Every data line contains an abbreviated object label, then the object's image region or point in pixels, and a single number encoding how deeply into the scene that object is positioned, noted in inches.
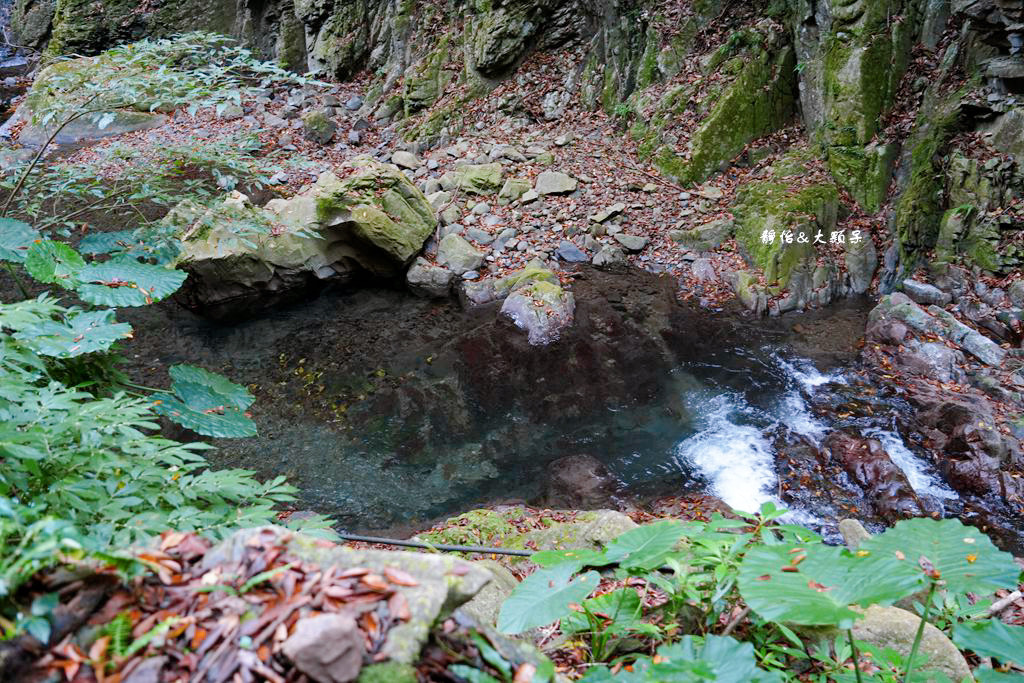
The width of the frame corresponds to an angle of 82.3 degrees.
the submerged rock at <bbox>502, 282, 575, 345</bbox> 291.1
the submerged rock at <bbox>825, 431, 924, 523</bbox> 180.9
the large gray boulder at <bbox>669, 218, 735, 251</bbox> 341.4
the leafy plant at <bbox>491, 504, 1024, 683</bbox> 48.8
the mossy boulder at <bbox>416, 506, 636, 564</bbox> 130.6
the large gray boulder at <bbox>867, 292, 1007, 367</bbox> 233.6
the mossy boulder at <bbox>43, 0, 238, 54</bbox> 627.8
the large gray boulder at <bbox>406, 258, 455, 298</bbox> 333.1
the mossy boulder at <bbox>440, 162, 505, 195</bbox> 394.6
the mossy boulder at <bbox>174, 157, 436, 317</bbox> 299.1
